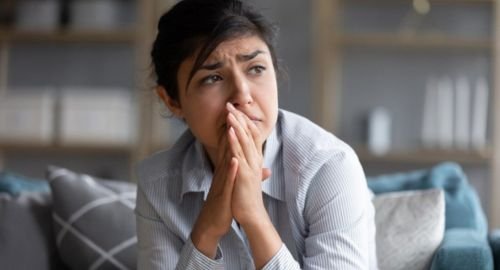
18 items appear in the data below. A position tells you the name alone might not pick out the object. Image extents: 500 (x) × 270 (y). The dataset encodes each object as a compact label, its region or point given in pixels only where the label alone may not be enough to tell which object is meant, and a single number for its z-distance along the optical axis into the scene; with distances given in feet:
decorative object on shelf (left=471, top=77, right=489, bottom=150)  13.32
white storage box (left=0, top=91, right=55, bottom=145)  13.78
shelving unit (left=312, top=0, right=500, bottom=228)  13.07
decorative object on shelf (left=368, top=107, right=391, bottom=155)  13.53
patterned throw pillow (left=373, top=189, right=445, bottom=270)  6.16
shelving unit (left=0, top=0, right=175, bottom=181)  13.84
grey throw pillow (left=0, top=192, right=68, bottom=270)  6.71
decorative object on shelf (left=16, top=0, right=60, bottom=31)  14.10
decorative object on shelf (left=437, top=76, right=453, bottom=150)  13.29
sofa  6.39
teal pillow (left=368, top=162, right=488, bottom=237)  7.01
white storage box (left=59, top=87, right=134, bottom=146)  13.78
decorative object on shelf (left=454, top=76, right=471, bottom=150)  13.29
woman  4.77
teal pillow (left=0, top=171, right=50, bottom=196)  7.60
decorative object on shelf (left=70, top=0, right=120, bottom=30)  14.12
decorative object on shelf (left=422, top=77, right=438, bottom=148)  13.41
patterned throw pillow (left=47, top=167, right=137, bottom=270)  6.73
